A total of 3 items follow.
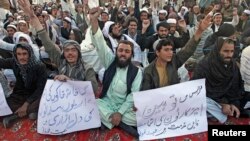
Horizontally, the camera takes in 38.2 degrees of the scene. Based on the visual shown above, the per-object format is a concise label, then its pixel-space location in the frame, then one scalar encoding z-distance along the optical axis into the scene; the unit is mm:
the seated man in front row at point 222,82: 3225
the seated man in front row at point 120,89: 3258
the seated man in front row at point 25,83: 3484
